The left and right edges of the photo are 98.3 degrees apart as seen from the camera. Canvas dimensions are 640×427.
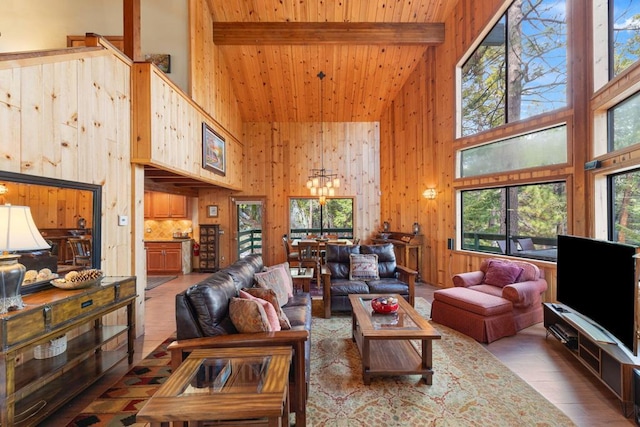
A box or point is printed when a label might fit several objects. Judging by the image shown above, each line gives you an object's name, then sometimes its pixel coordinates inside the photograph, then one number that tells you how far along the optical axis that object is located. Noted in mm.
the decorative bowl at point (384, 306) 2768
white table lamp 1666
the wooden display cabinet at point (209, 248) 7254
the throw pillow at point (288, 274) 3281
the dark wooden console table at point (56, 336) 1628
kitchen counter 6805
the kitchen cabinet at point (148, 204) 7086
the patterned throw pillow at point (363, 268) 4305
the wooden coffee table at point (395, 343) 2318
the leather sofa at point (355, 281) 3945
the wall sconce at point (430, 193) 5828
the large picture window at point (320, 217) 7891
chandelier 5668
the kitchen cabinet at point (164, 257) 6734
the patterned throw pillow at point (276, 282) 2900
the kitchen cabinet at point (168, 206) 7133
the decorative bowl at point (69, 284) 2240
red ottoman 3156
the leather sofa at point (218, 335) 1880
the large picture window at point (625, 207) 2898
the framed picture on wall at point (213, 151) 5176
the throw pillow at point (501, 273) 3635
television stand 2008
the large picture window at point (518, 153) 3748
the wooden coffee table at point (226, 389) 1274
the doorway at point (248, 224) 7680
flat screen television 2127
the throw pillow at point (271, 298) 2260
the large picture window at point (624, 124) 2811
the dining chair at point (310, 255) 5461
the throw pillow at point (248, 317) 2025
